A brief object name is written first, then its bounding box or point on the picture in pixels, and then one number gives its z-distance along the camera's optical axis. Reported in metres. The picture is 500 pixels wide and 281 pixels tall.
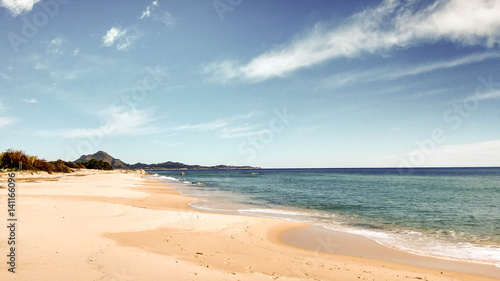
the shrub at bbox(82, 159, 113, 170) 112.56
